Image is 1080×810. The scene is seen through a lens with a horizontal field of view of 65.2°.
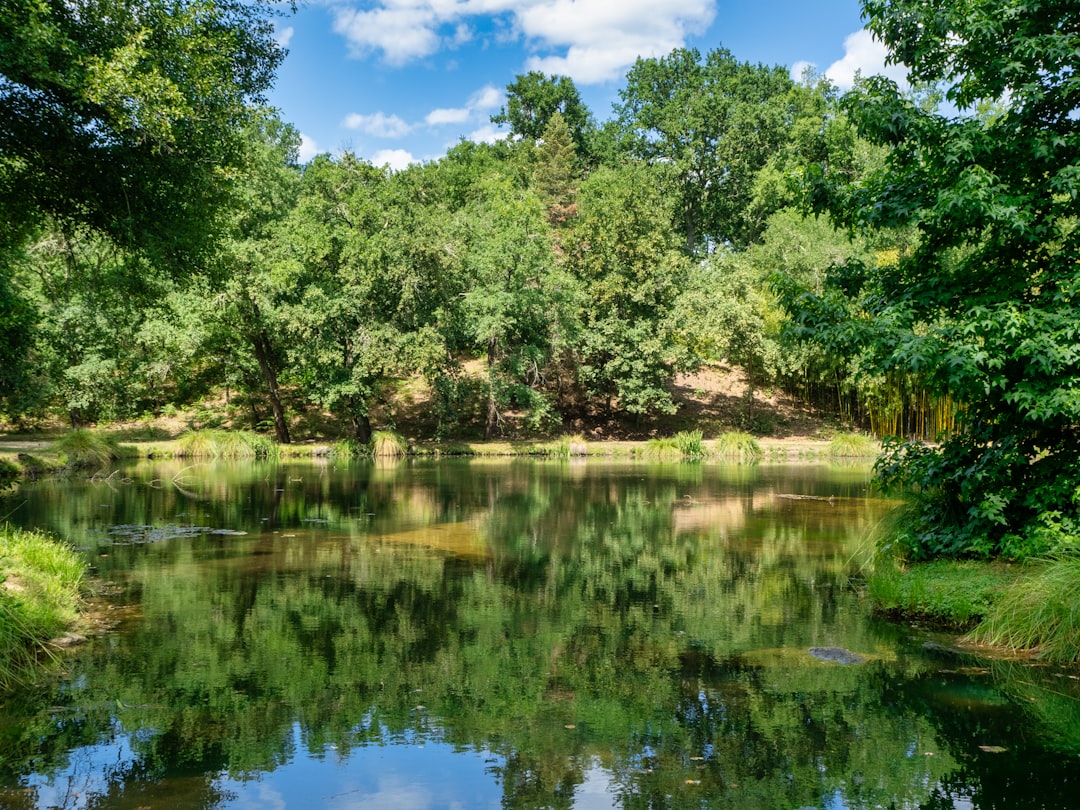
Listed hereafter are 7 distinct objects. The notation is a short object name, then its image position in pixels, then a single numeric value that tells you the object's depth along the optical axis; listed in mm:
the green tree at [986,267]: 9289
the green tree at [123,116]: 10703
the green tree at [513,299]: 39156
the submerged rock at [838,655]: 8523
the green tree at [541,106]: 78812
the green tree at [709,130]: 62250
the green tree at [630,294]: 41656
